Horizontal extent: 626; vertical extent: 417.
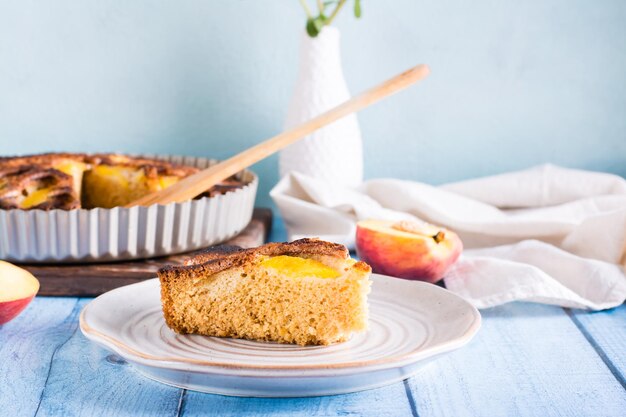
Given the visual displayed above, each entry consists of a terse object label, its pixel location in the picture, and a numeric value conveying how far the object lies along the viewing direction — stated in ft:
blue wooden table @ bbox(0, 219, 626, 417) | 2.05
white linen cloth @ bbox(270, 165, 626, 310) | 2.64
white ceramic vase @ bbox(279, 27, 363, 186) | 3.33
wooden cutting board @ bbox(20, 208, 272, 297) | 2.64
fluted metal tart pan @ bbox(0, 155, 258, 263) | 2.62
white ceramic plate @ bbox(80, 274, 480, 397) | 1.98
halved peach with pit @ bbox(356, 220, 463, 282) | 2.72
